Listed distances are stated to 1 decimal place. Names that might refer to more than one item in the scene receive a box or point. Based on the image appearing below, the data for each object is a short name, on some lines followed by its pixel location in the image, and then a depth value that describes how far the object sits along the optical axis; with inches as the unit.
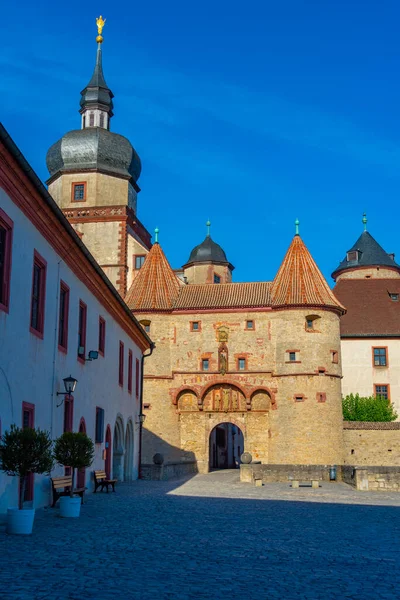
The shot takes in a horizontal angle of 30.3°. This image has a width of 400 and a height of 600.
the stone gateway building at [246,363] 1761.8
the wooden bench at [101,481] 891.4
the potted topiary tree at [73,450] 596.7
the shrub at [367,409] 2047.6
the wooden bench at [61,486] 657.0
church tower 2060.8
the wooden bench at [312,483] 1154.1
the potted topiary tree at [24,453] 457.7
